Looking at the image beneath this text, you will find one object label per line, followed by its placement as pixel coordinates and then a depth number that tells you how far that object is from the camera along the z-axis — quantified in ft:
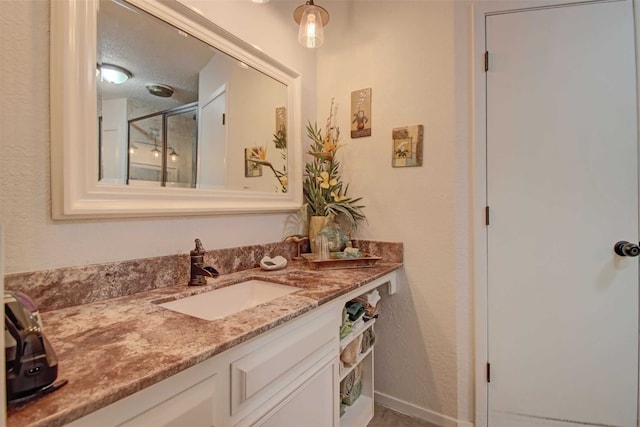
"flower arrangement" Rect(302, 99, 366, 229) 5.96
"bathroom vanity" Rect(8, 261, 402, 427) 1.68
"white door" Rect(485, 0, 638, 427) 4.57
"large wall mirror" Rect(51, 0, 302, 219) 2.90
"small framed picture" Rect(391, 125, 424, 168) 5.52
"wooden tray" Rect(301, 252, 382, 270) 5.02
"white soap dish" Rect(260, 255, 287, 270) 4.79
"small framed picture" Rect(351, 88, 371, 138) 6.04
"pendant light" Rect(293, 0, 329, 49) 4.80
